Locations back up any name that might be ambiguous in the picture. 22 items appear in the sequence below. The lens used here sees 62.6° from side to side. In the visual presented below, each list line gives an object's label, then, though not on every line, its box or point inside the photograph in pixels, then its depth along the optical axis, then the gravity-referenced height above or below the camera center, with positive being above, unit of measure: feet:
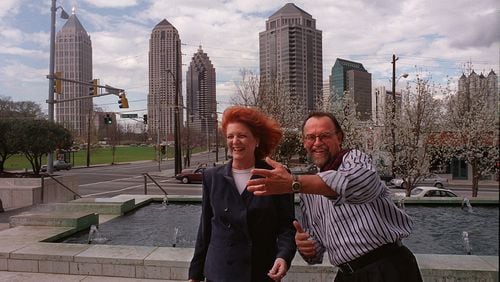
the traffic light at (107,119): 121.49 +7.15
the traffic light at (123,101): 87.45 +8.96
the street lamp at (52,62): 63.36 +13.18
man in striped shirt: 6.45 -1.47
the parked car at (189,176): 103.60 -8.47
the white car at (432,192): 56.49 -7.28
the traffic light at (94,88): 80.74 +10.89
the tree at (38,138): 55.62 +0.79
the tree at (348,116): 75.30 +4.94
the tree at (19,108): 185.46 +17.68
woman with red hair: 8.98 -1.72
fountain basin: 16.67 -5.40
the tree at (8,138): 55.21 +0.81
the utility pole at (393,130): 66.39 +1.80
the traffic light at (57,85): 70.08 +10.05
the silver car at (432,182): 92.90 -10.24
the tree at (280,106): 75.72 +7.11
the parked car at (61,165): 136.76 -7.37
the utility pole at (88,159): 161.89 -6.38
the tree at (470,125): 69.41 +2.77
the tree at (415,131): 62.69 +1.60
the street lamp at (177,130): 107.63 +3.41
